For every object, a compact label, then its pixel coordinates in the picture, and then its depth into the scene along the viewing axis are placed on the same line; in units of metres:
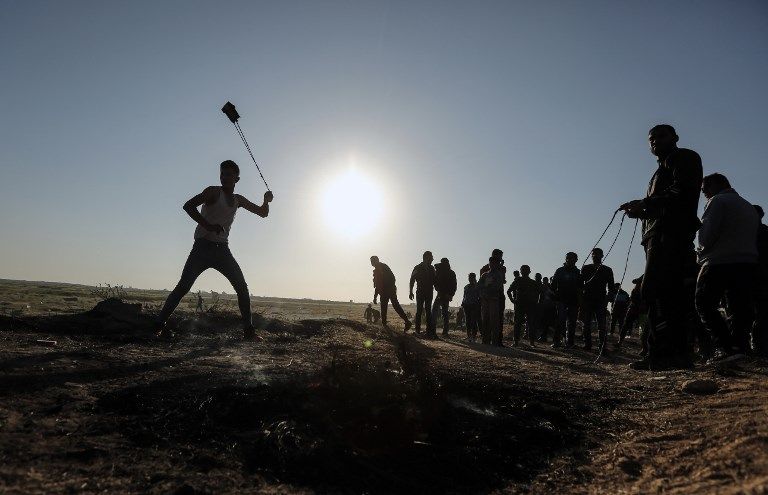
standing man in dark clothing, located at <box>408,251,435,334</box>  12.14
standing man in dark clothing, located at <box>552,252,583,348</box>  10.30
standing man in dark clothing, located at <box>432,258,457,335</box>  12.82
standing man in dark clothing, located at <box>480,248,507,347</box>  10.27
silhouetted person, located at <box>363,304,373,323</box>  16.78
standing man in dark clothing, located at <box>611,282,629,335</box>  14.15
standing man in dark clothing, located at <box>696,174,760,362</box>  4.64
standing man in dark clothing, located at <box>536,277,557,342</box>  13.91
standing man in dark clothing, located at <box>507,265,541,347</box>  11.53
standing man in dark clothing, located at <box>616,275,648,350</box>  9.23
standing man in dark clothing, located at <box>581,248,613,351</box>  9.95
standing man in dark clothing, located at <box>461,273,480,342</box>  13.62
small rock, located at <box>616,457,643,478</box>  2.36
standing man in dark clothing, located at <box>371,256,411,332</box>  12.69
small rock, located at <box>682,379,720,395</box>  3.61
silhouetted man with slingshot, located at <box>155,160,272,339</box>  5.65
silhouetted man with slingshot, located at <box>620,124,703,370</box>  4.75
